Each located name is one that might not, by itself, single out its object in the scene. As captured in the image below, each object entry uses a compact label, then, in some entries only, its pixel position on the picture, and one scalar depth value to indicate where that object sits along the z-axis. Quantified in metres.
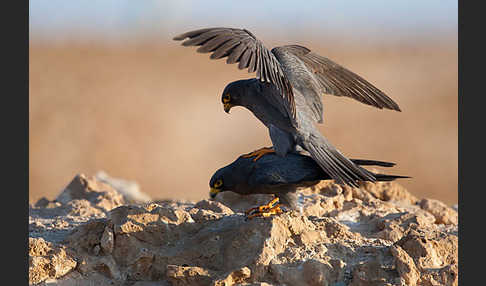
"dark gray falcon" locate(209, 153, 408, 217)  13.50
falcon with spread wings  12.76
